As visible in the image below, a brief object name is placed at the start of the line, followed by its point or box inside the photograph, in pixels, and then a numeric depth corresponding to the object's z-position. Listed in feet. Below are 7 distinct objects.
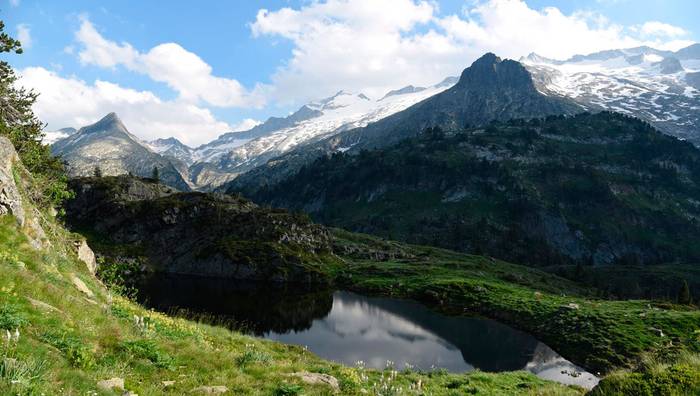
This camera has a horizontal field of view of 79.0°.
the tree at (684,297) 273.33
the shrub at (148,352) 44.66
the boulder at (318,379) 52.90
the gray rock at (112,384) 33.63
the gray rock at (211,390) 41.88
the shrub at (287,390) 45.68
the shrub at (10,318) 34.48
